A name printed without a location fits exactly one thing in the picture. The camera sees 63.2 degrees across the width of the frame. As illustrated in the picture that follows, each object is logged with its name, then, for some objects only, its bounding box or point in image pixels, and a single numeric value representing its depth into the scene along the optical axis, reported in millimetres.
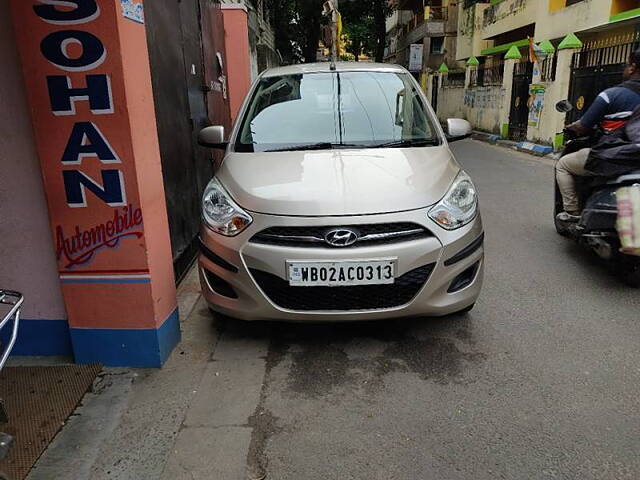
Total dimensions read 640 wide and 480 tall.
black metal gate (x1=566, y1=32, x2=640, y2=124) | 10297
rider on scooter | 4141
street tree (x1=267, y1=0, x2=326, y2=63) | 23422
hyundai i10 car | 2859
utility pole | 13100
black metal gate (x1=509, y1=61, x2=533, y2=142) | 14266
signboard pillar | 2547
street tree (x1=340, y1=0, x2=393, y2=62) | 29031
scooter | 3900
